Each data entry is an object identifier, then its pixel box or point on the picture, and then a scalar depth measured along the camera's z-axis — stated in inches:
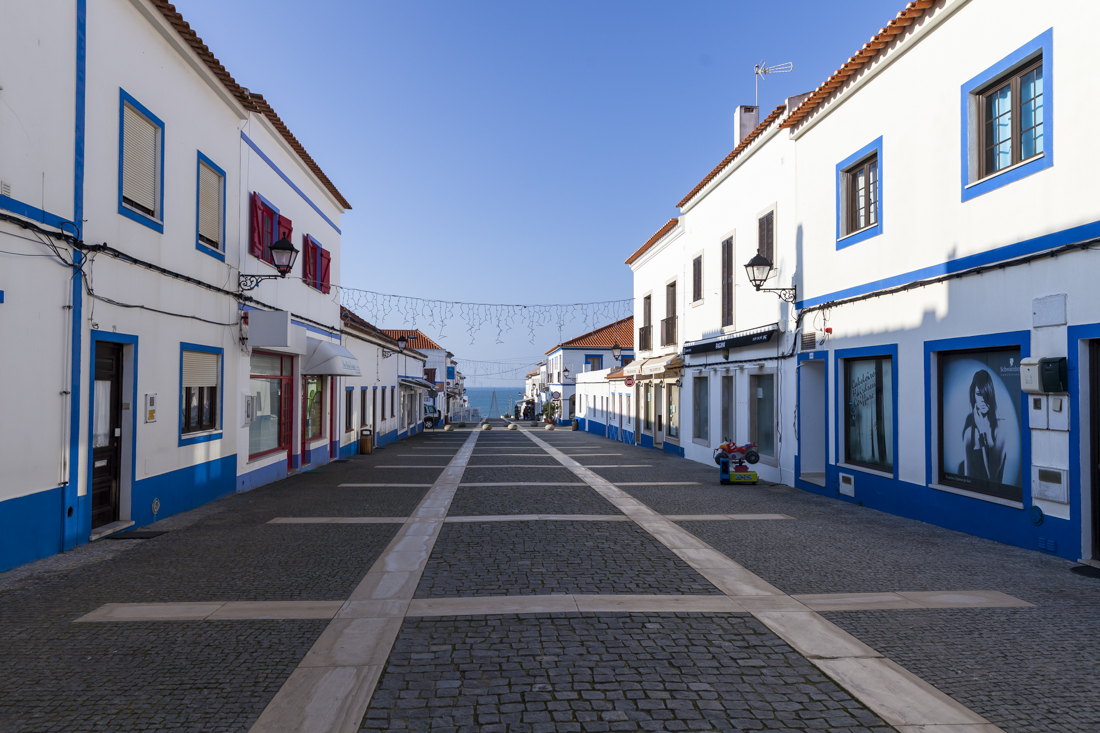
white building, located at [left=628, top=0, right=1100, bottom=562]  261.3
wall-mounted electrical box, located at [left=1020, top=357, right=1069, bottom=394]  259.9
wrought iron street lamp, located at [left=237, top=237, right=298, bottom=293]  443.2
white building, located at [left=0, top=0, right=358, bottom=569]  248.2
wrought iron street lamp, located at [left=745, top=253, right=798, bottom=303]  475.2
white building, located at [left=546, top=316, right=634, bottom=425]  2166.6
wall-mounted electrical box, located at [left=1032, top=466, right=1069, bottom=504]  261.0
